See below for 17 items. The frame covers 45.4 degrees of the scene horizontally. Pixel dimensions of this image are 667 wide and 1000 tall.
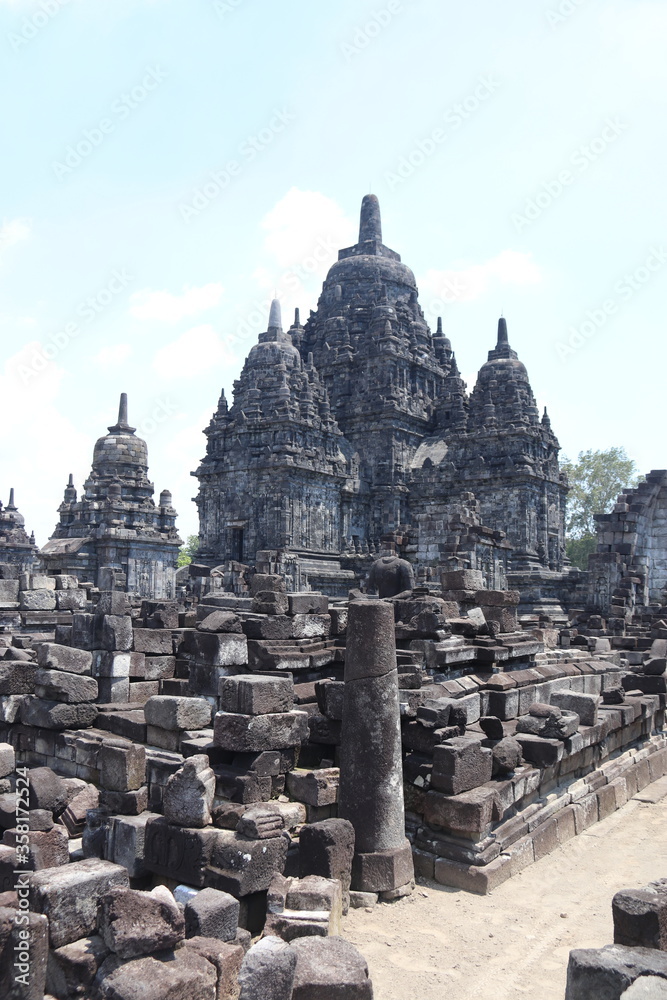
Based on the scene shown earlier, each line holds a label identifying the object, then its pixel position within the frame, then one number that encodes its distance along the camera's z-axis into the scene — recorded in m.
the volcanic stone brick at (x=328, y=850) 6.03
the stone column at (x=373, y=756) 6.50
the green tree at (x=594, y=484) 51.62
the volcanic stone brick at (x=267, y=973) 4.20
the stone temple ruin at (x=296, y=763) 4.64
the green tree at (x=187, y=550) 65.07
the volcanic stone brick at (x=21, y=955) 4.34
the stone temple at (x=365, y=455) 30.86
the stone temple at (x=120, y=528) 27.69
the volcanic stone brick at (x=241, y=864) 5.56
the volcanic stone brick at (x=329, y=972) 4.39
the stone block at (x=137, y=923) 4.51
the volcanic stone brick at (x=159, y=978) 4.16
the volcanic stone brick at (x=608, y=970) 3.93
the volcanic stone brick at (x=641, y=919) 4.44
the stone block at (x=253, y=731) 6.82
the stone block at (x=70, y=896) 4.89
